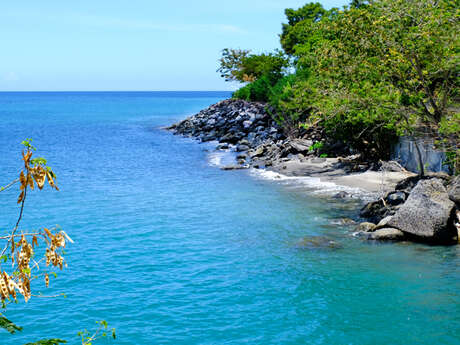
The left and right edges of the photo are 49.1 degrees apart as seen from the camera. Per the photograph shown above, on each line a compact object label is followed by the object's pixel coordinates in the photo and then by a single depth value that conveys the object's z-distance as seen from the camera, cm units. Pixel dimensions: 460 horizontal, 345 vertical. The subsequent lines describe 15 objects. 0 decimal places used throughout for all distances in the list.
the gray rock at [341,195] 3107
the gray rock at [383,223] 2347
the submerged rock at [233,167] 4469
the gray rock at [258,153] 4991
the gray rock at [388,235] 2261
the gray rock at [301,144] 4591
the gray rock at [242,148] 5673
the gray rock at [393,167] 3416
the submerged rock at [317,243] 2231
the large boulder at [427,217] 2163
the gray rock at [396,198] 2597
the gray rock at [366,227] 2383
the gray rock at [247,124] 6600
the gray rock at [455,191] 2319
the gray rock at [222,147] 6070
